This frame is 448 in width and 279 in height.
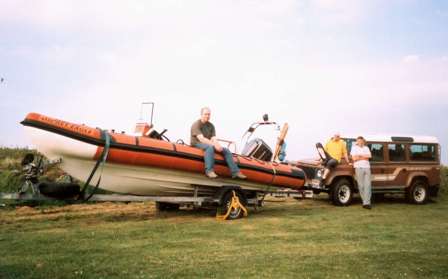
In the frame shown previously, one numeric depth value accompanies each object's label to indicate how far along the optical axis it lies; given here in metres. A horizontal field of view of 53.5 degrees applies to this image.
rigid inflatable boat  7.17
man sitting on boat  8.52
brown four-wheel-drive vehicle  11.91
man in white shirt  11.30
